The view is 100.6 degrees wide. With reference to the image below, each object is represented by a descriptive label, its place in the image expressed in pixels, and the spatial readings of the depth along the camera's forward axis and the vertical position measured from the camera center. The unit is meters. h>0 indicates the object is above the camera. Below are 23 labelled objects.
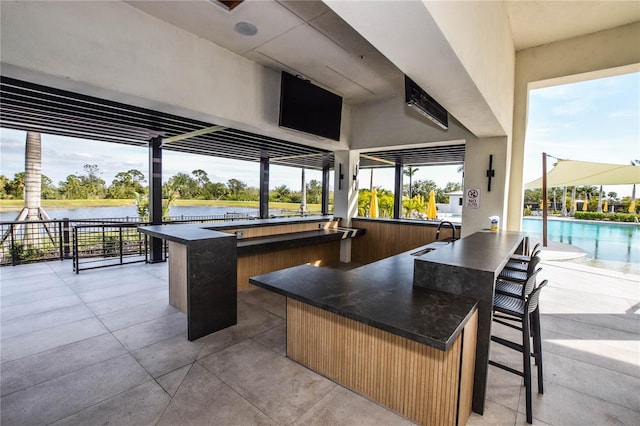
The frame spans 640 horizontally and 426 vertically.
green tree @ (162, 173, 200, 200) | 8.64 +0.51
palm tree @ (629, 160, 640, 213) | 16.41 +0.39
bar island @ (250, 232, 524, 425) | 1.49 -0.84
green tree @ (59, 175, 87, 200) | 10.08 +0.31
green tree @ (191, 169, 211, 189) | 15.78 +1.35
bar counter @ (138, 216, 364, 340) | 2.68 -0.74
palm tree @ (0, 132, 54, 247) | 6.62 +0.46
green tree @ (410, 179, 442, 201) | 24.05 +1.60
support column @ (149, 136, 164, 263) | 5.43 +0.35
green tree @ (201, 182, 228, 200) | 16.77 +0.57
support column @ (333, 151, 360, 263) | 5.93 +0.27
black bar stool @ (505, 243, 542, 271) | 2.79 -0.66
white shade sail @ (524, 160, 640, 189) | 9.06 +1.18
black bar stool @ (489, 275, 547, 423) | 1.75 -0.84
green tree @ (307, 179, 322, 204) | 22.41 +0.93
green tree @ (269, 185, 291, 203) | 21.91 +0.54
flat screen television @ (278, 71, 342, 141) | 3.85 +1.49
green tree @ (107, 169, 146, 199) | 10.91 +0.61
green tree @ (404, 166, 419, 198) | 19.38 +2.27
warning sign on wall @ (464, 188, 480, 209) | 4.44 +0.10
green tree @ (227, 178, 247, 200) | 18.66 +0.83
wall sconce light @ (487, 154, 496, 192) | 4.25 +0.52
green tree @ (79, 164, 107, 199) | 10.86 +0.58
